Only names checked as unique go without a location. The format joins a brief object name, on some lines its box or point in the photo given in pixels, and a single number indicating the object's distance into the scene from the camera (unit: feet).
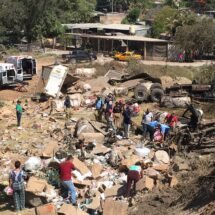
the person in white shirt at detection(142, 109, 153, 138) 56.18
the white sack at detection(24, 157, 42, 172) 46.03
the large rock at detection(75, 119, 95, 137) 59.26
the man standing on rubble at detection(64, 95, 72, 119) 74.74
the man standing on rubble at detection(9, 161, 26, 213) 37.35
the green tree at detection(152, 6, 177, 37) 182.71
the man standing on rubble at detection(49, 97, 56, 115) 73.94
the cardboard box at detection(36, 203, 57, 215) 37.27
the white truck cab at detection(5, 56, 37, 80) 101.71
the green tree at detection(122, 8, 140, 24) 264.52
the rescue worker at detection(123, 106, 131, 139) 56.54
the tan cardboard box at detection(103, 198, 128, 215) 36.83
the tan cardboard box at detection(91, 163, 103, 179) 44.76
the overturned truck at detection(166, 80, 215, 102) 77.05
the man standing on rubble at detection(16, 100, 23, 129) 64.23
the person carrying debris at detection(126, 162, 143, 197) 39.78
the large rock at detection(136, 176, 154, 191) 40.71
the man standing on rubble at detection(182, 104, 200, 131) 55.21
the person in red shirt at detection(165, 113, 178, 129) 55.65
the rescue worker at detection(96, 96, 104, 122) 67.00
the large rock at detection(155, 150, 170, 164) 47.14
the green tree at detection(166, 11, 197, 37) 162.50
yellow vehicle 145.68
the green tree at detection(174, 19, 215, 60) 142.41
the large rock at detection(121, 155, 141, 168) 45.55
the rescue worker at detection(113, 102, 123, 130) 62.95
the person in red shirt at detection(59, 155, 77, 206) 38.19
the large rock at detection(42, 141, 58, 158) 50.43
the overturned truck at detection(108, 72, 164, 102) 78.02
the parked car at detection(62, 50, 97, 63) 135.53
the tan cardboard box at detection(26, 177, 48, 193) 40.16
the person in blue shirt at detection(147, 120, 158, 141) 55.18
